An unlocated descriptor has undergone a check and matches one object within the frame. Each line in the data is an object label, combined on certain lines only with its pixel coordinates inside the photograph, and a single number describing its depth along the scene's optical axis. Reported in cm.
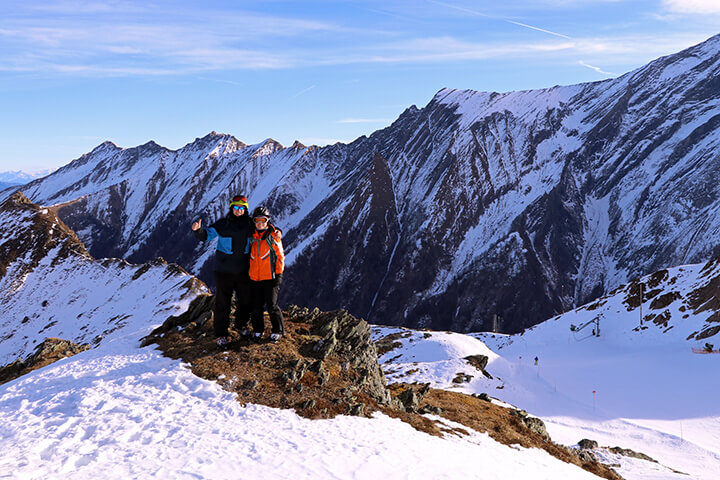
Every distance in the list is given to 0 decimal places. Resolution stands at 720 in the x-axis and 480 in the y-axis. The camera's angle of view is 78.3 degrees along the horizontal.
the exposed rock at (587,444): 2459
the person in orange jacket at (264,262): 1403
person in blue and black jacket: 1381
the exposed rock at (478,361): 4800
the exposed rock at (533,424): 2135
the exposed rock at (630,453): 2386
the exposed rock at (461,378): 4275
